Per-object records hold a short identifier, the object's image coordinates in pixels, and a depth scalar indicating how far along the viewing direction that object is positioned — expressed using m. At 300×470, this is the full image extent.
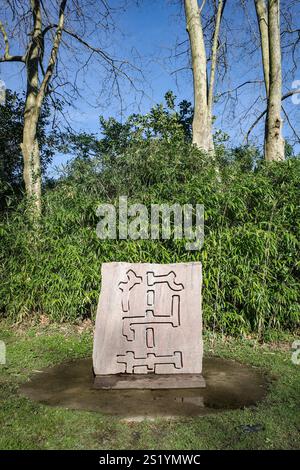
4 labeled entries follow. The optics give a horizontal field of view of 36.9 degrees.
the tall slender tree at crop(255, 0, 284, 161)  6.89
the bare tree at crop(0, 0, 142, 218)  6.66
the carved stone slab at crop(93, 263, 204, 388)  3.71
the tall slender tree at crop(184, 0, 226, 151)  6.74
